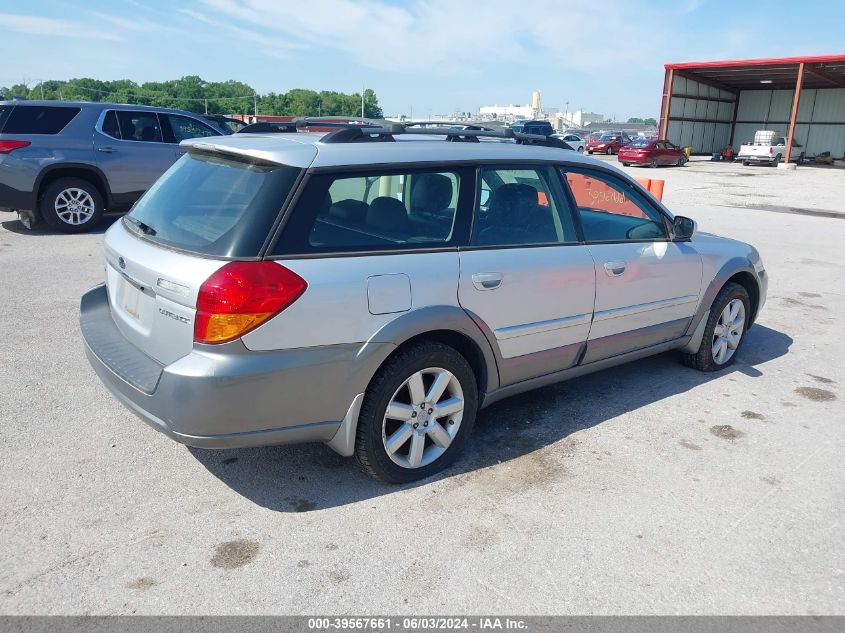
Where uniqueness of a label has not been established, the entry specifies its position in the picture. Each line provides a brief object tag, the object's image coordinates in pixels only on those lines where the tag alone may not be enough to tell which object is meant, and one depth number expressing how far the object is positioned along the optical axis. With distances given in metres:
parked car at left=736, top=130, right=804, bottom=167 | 36.00
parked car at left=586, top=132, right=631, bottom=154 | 39.81
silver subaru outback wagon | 2.91
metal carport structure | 37.22
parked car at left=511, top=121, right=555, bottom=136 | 29.92
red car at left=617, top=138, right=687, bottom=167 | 32.88
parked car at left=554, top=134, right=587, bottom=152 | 36.28
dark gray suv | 9.16
